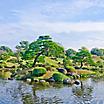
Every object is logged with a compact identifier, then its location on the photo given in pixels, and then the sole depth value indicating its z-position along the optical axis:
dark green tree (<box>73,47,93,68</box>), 44.81
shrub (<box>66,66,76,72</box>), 38.28
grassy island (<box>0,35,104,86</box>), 32.51
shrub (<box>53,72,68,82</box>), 31.99
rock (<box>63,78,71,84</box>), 30.88
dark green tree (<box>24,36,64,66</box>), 36.09
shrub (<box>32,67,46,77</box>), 33.09
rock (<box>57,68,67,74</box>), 35.52
